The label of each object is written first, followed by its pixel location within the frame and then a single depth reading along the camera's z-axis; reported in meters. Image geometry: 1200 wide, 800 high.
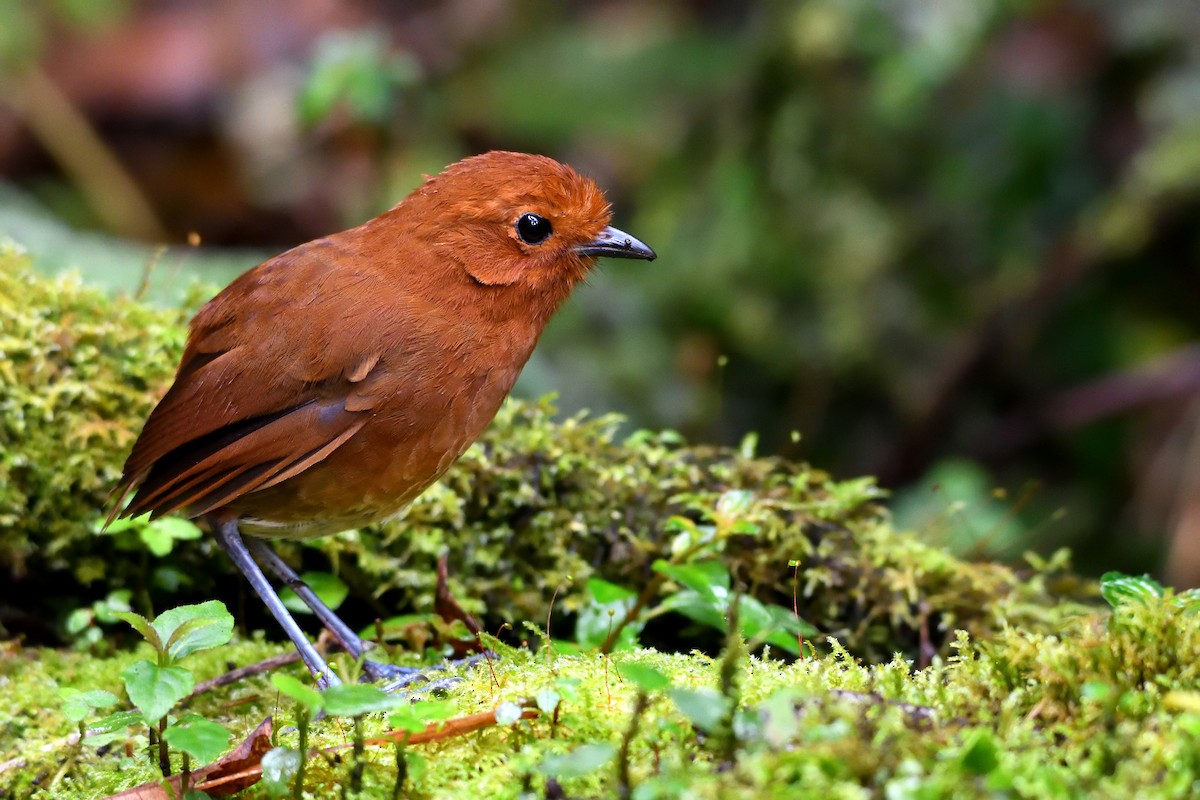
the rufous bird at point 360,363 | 6.23
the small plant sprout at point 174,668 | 4.11
